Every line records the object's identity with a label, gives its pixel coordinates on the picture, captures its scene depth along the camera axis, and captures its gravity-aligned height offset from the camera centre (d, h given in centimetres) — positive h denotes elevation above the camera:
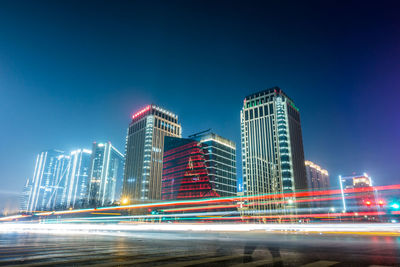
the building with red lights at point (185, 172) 13000 +1778
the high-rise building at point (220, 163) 14200 +2504
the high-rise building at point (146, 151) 16275 +3619
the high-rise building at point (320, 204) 16051 +309
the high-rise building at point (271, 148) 14012 +3313
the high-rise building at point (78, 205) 12512 +142
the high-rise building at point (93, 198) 10950 +395
